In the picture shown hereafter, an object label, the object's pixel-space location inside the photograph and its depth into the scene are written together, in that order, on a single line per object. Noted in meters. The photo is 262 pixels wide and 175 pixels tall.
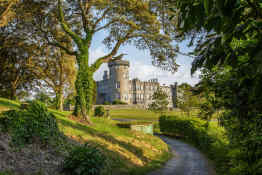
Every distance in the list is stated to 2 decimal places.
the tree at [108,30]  17.05
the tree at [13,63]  22.45
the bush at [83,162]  6.93
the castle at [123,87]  128.25
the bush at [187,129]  17.76
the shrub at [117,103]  109.85
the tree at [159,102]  38.28
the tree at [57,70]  26.23
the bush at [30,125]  8.07
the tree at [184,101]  33.61
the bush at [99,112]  34.16
